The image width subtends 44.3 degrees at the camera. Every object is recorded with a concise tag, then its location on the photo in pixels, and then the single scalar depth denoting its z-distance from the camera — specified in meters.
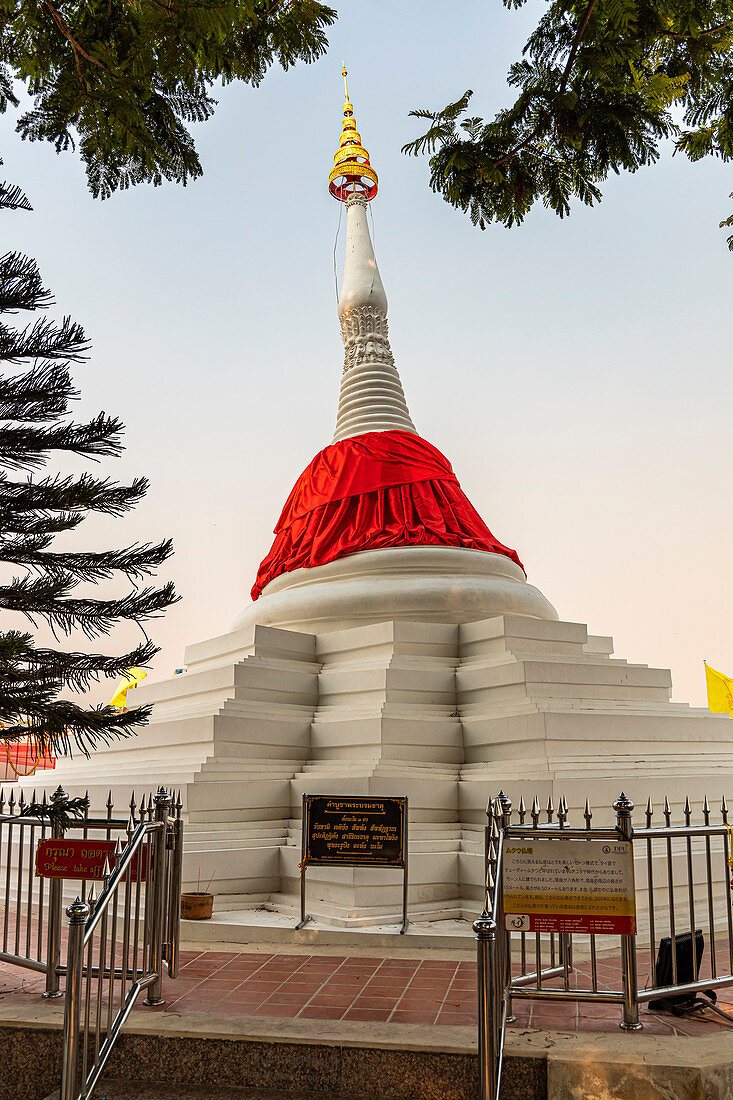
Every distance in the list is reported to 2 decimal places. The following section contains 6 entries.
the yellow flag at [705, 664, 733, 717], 19.92
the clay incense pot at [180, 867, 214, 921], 8.36
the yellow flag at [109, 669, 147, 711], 19.00
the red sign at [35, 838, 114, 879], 5.82
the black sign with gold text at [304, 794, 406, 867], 7.95
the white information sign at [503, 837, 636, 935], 5.19
